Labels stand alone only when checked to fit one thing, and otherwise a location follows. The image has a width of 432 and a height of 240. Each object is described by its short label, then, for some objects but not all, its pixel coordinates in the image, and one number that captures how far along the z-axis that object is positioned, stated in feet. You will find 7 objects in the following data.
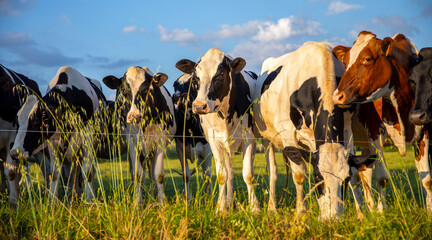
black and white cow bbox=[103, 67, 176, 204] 23.81
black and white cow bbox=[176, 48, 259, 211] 20.20
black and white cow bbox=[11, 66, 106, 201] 22.65
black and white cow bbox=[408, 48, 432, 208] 16.20
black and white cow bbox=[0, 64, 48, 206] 23.81
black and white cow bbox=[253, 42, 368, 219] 15.20
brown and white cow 16.65
